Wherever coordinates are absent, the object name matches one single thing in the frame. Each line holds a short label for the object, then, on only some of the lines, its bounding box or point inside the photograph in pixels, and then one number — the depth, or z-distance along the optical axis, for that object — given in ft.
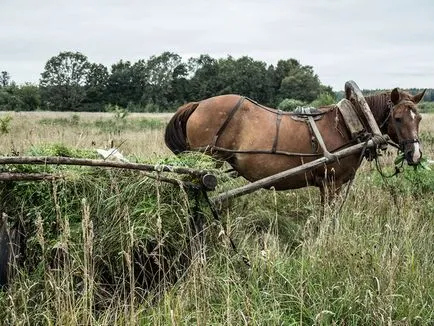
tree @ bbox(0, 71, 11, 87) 322.71
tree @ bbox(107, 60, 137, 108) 224.74
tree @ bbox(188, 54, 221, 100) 219.82
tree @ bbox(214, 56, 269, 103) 214.48
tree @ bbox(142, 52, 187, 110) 225.56
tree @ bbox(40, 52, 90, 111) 217.77
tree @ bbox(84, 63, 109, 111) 220.64
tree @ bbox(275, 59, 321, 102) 211.61
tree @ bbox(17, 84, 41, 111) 194.68
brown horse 17.57
